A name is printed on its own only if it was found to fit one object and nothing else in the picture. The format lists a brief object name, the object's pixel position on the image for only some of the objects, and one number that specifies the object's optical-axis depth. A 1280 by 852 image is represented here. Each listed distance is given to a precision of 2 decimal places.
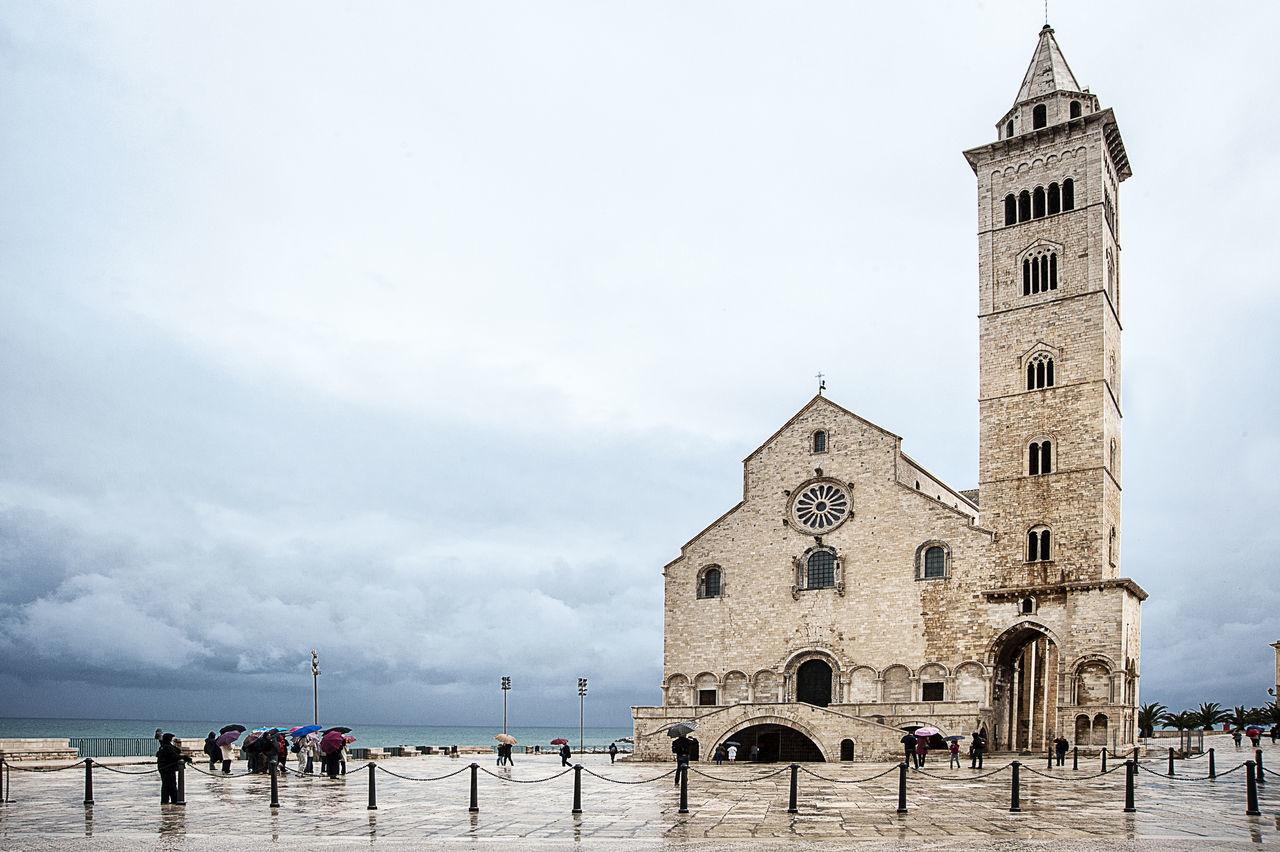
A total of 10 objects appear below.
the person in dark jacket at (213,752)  33.69
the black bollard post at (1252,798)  19.00
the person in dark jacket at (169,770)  21.72
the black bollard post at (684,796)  19.69
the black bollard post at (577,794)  19.64
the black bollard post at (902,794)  19.73
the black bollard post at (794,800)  19.81
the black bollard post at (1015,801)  20.05
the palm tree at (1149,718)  72.25
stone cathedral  43.06
